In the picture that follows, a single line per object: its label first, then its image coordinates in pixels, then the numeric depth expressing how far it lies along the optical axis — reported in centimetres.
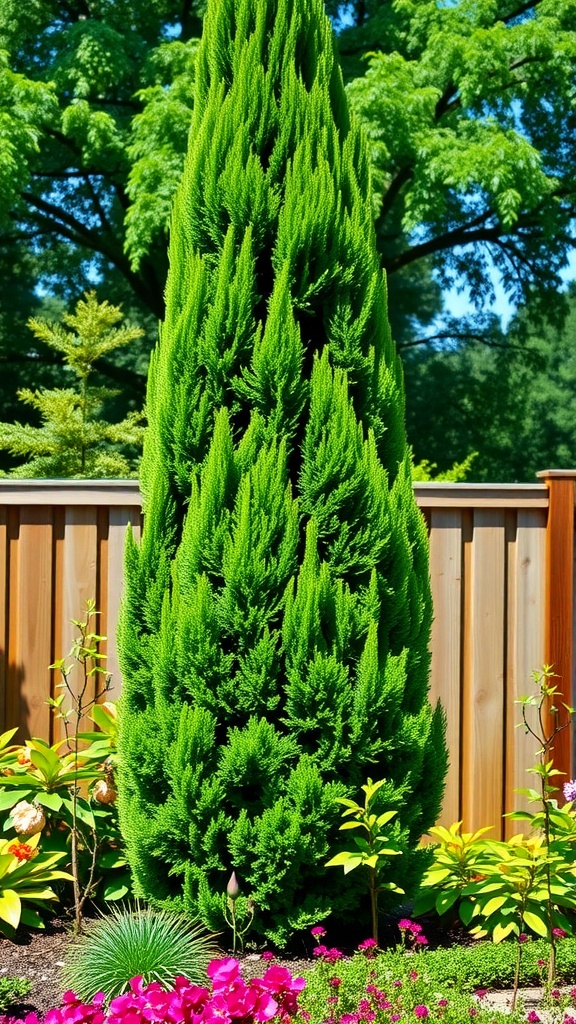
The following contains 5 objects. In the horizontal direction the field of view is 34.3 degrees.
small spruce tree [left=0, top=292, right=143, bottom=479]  880
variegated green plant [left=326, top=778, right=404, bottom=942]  289
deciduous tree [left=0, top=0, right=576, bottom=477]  1143
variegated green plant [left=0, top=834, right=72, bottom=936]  318
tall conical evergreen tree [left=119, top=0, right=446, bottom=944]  302
